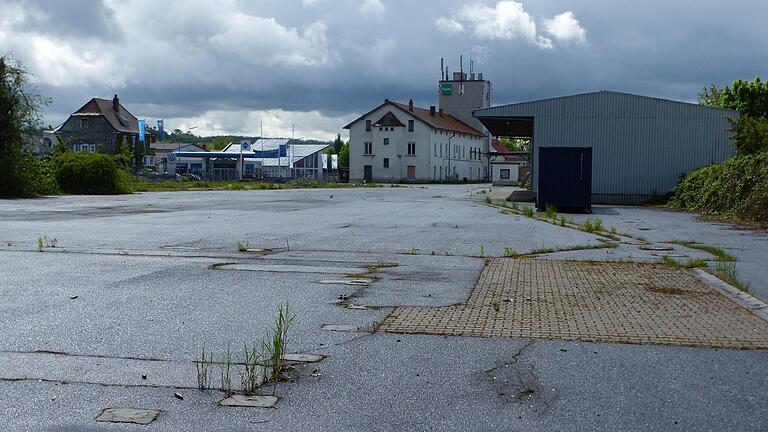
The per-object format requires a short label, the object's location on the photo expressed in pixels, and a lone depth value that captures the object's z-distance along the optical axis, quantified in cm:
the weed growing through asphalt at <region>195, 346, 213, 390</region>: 610
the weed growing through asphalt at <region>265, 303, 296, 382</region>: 637
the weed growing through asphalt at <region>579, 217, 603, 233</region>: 2226
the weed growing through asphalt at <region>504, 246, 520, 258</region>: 1546
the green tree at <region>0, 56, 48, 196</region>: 4484
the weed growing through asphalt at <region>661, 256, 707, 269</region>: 1387
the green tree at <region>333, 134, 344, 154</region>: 19238
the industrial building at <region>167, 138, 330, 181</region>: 12638
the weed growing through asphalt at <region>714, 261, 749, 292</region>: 1149
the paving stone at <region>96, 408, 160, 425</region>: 531
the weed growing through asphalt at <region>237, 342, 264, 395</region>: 605
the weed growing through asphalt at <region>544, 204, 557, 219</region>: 2872
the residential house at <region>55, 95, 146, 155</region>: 10844
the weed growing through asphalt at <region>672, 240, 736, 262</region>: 1521
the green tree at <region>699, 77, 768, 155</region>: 3703
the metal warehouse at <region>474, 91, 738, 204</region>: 4062
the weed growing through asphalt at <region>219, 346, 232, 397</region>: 600
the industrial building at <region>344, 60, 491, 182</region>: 10819
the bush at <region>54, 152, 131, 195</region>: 5206
